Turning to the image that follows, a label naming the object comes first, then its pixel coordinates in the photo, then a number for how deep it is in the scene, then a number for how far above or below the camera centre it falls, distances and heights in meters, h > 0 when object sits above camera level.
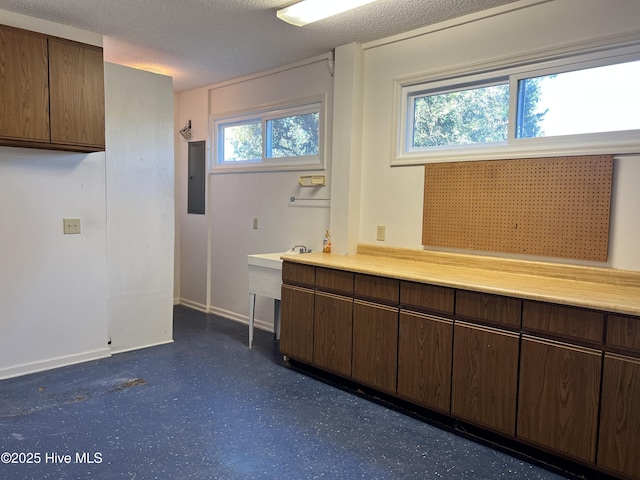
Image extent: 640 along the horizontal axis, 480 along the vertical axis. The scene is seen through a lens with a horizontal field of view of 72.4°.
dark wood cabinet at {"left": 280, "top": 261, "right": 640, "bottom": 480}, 1.97 -0.80
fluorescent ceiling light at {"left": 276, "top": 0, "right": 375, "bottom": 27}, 2.75 +1.29
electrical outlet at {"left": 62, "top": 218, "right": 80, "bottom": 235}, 3.42 -0.18
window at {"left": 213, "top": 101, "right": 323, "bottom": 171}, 4.13 +0.71
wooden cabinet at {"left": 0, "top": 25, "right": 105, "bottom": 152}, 2.89 +0.76
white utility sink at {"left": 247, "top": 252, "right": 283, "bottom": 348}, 3.68 -0.61
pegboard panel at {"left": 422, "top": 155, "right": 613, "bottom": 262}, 2.50 +0.05
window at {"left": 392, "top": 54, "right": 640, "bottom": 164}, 2.47 +0.66
